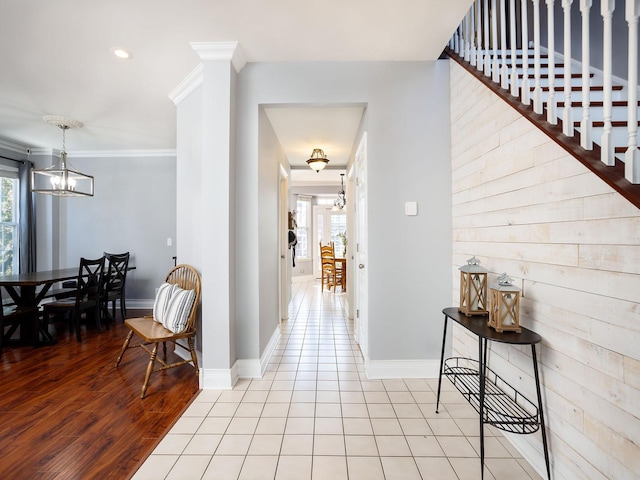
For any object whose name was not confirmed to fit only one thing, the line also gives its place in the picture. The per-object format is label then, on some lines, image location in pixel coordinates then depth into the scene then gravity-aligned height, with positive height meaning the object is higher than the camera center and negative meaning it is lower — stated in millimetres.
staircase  1125 +769
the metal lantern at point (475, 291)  1844 -319
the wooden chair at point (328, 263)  6673 -528
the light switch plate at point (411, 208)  2551 +247
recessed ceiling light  2395 +1479
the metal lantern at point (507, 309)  1550 -362
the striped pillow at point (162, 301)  2636 -524
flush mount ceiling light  4109 +1051
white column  2375 +222
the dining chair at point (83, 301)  3598 -725
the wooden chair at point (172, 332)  2369 -729
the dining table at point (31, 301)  3361 -653
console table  1439 -888
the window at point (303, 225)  8594 +394
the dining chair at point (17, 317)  3243 -808
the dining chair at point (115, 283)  4039 -576
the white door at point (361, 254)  2732 -153
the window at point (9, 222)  4551 +295
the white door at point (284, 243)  4156 -51
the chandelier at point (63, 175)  3659 +802
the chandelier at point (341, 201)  7243 +884
